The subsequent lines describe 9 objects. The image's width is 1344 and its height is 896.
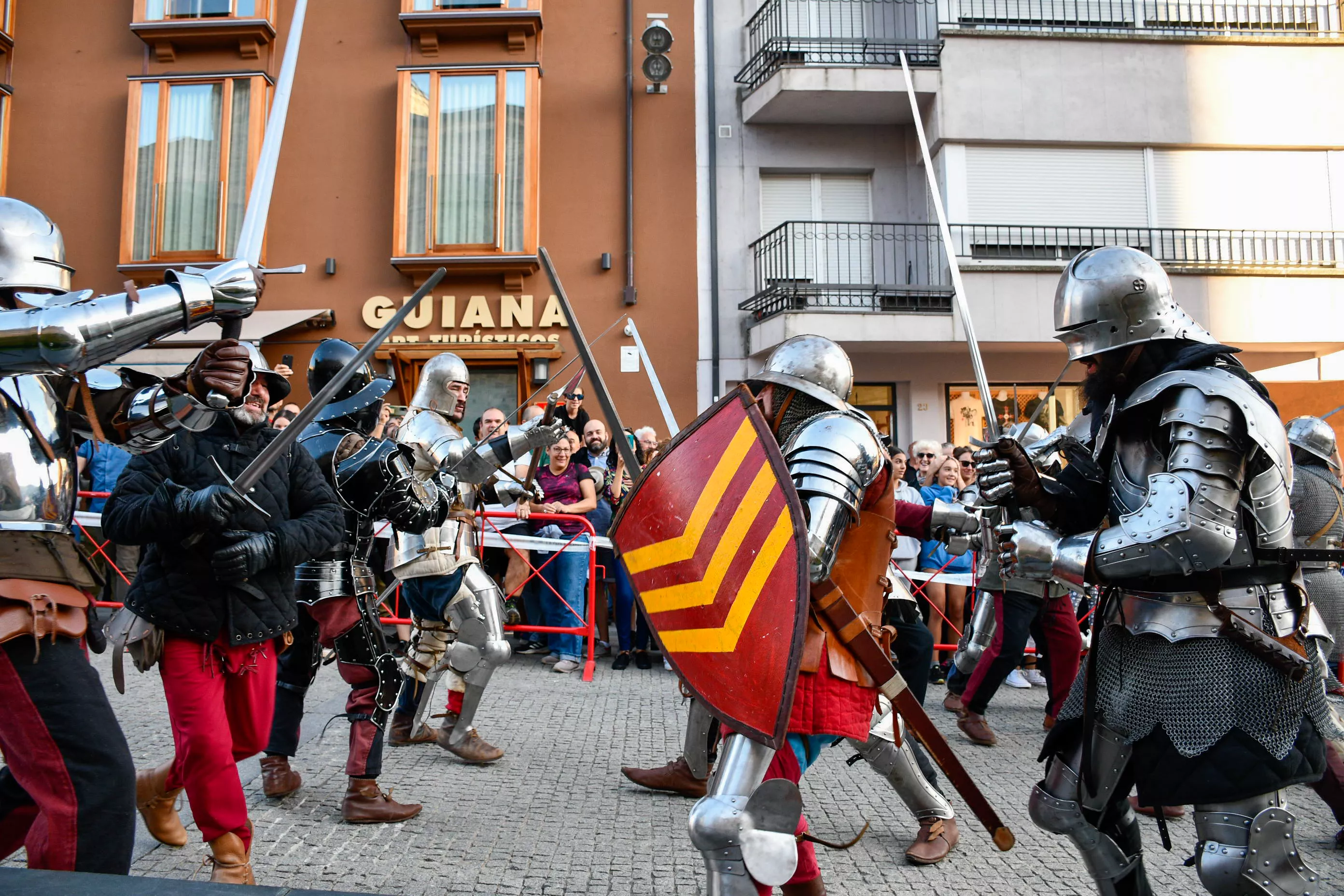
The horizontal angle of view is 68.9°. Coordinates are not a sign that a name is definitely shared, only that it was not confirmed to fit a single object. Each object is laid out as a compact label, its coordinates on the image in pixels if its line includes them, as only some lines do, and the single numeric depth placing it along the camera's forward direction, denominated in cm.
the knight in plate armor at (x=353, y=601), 376
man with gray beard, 271
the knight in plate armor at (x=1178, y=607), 220
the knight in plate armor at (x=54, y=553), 213
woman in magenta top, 729
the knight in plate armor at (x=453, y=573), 446
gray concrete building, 1133
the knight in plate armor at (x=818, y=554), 216
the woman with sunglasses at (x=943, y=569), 691
